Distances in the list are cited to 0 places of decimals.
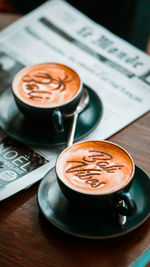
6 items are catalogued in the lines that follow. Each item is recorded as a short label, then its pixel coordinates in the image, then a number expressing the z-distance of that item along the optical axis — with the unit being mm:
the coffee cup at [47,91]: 700
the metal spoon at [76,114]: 708
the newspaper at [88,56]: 794
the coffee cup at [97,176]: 572
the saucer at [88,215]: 582
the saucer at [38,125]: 711
